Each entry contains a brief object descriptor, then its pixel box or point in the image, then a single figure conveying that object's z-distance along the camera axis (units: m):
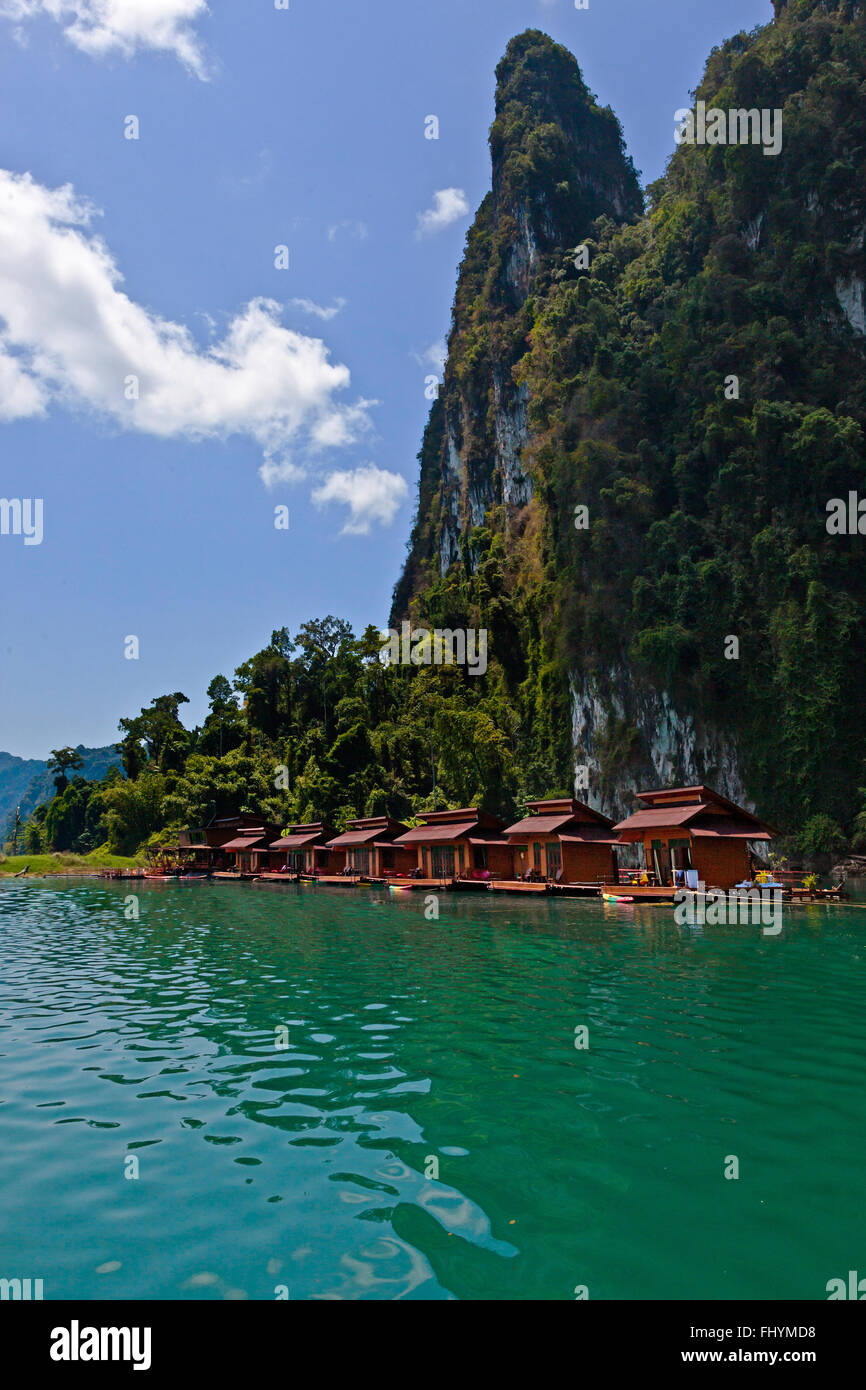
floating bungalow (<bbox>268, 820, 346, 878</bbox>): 51.75
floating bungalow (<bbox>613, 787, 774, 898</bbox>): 29.42
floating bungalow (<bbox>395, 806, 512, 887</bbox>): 39.12
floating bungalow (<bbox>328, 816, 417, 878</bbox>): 45.72
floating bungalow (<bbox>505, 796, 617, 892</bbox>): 35.25
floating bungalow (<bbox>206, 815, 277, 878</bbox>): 57.66
